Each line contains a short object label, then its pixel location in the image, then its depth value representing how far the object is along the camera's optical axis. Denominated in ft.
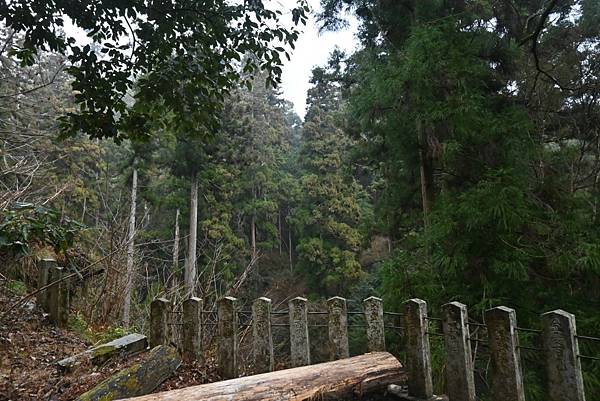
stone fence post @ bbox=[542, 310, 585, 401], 6.38
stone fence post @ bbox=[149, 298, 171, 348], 11.05
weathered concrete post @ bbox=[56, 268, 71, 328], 14.84
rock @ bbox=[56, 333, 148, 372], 9.93
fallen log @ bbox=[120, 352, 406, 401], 7.29
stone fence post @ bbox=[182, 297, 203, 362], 10.62
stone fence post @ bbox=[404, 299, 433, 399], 8.34
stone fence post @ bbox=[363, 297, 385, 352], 9.29
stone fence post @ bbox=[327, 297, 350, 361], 9.53
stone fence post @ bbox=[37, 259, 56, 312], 14.68
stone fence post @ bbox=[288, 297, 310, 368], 9.80
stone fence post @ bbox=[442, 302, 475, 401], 7.65
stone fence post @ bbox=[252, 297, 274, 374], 10.04
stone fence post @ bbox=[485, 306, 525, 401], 6.97
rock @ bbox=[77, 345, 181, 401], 8.04
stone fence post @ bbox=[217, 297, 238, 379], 10.19
